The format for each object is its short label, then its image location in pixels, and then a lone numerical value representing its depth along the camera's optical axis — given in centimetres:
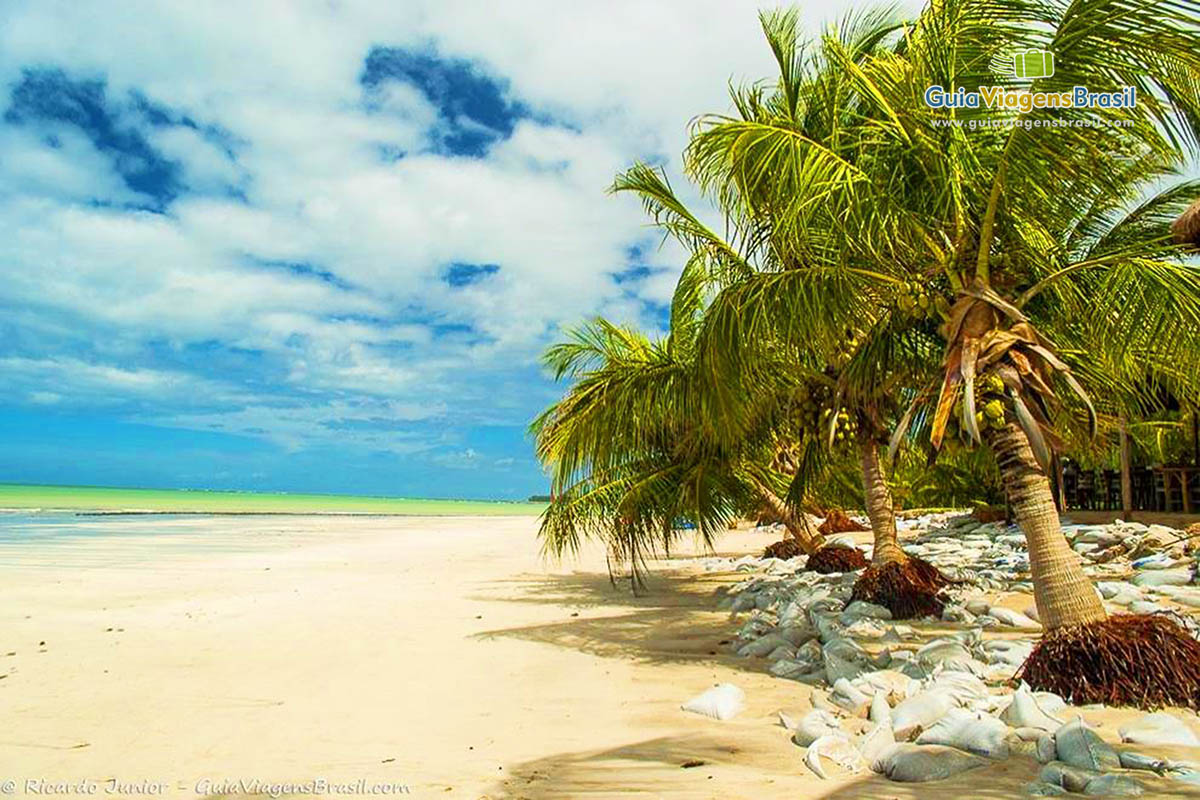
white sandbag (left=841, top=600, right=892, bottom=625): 779
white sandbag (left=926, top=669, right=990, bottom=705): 472
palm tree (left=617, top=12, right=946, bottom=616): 638
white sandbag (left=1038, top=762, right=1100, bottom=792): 349
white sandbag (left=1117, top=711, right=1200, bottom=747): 398
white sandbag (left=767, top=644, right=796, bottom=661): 696
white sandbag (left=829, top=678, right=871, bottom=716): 499
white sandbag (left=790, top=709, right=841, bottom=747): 450
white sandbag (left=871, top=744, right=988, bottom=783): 381
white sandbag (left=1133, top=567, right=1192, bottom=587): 851
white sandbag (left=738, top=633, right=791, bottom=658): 735
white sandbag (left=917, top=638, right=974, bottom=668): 565
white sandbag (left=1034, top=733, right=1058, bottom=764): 384
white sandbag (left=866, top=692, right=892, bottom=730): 463
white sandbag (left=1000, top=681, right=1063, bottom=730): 427
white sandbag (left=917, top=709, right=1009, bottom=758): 402
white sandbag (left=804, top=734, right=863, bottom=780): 405
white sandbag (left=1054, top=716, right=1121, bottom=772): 368
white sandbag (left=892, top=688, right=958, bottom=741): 437
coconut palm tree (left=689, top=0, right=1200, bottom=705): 486
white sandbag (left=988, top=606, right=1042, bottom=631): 714
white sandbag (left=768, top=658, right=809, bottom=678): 641
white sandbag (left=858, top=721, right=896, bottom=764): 412
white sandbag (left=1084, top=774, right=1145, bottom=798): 339
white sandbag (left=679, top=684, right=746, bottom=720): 532
